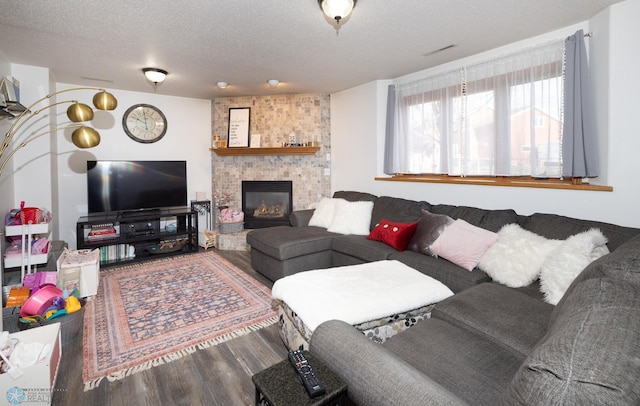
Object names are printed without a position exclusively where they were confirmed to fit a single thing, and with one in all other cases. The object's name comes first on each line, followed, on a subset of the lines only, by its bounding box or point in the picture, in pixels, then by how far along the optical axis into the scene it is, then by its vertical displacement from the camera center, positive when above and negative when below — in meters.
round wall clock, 4.71 +1.16
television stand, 4.07 -0.51
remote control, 0.96 -0.60
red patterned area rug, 2.08 -1.01
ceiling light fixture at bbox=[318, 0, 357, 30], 2.00 +1.23
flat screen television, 4.19 +0.18
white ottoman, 1.70 -0.62
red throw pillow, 2.92 -0.39
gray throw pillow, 2.70 -0.33
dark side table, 0.96 -0.64
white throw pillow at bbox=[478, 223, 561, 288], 2.04 -0.44
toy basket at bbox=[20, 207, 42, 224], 2.85 -0.16
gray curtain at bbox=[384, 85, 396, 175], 4.08 +0.86
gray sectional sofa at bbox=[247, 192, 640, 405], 0.60 -0.52
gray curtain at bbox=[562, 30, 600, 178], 2.44 +0.60
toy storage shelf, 2.72 -0.40
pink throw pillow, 2.39 -0.40
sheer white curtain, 2.72 +0.77
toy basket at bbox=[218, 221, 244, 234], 4.80 -0.49
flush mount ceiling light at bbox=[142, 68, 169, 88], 3.59 +1.44
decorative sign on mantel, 5.07 +1.15
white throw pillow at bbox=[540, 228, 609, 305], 1.78 -0.41
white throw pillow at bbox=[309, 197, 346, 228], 3.97 -0.25
